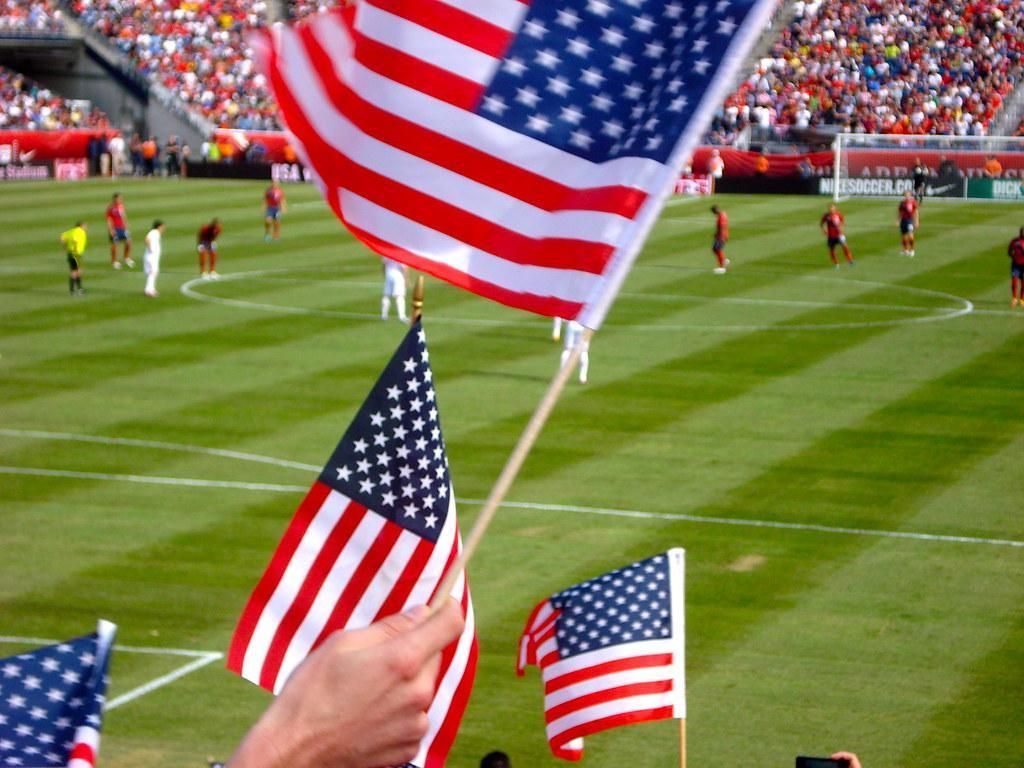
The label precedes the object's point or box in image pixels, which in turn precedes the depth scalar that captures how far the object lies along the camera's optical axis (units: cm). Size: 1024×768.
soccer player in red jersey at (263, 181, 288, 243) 5097
